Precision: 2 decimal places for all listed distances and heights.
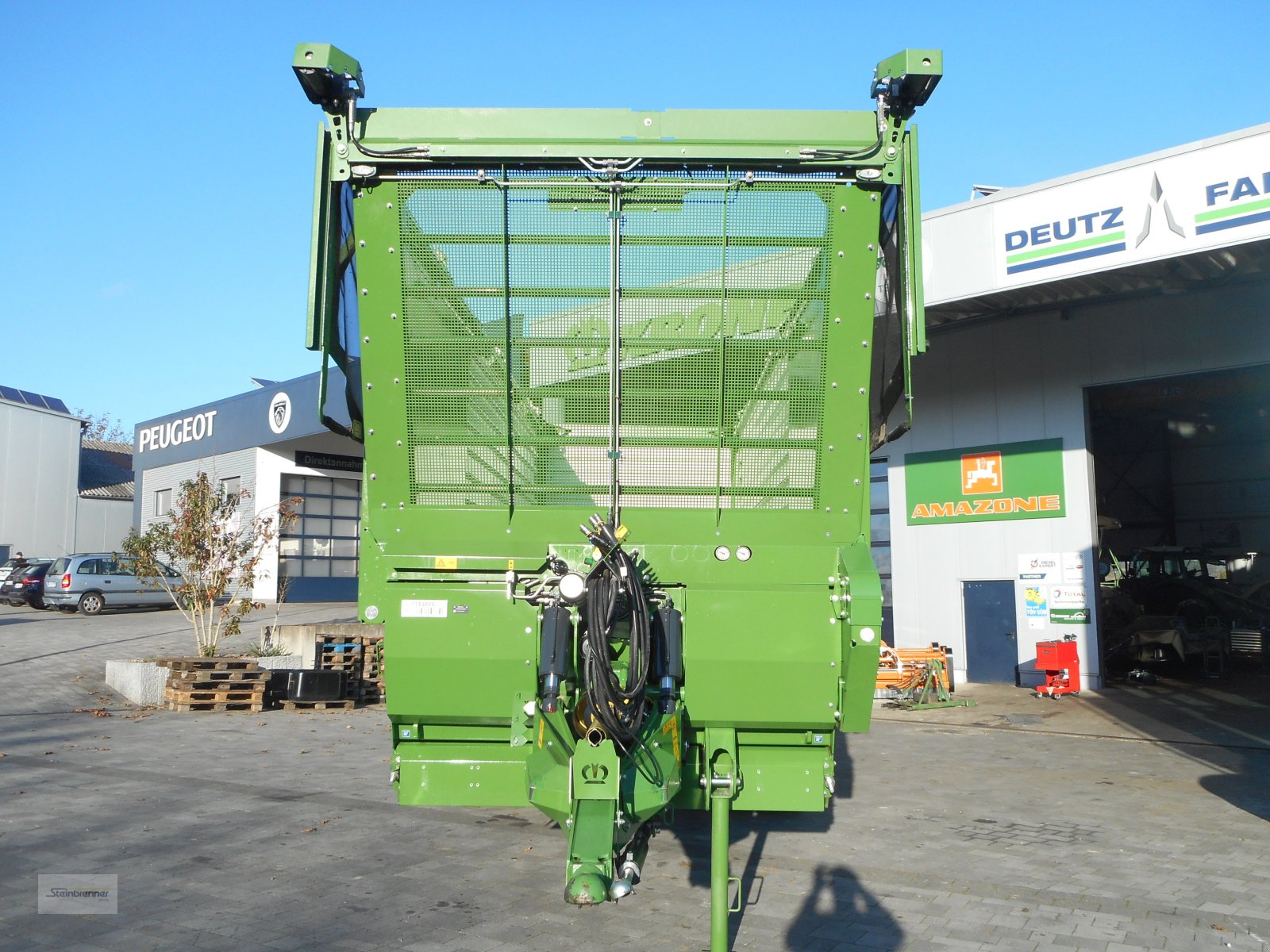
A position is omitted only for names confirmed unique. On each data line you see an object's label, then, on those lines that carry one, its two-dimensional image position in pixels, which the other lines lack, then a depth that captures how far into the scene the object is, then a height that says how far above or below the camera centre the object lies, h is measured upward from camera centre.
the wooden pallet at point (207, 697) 13.62 -1.56
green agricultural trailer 4.23 +0.83
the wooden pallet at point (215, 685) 13.66 -1.42
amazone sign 16.27 +1.61
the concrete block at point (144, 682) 14.03 -1.40
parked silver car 24.45 -0.12
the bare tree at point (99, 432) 65.00 +9.85
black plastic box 14.27 -1.48
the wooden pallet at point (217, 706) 13.64 -1.70
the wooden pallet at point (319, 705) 14.23 -1.77
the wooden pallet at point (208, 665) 13.99 -1.16
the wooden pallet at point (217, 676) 13.72 -1.30
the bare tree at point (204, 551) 15.09 +0.47
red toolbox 15.51 -1.35
